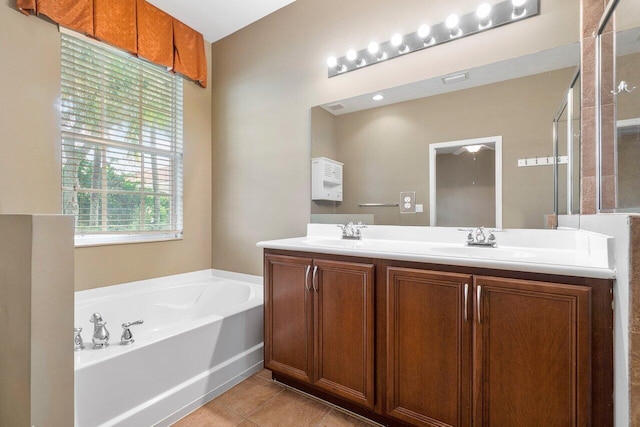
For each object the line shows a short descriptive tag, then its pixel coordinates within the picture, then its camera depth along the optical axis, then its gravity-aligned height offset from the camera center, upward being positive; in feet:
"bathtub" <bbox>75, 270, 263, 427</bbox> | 4.33 -2.61
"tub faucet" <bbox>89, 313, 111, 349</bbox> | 4.88 -2.13
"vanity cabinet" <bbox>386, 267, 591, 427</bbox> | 3.24 -1.74
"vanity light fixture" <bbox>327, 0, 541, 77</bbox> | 5.21 +3.65
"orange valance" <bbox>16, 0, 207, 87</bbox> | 6.35 +4.65
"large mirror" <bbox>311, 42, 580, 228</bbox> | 4.98 +1.60
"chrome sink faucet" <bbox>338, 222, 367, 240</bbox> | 6.86 -0.41
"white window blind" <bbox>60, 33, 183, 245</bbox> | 6.82 +1.81
